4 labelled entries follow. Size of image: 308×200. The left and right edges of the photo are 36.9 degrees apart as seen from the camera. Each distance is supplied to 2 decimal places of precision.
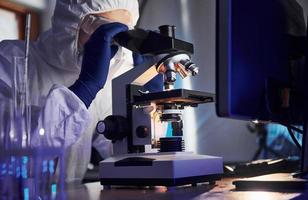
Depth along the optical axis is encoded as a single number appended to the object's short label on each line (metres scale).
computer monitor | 0.79
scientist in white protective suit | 1.36
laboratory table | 0.85
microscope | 1.03
